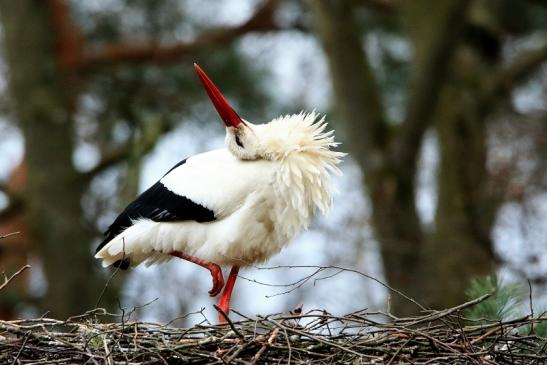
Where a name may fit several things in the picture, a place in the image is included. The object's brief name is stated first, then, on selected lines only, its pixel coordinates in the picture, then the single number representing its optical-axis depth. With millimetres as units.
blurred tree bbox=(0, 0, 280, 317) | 23406
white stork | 12930
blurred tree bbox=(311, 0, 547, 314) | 21937
